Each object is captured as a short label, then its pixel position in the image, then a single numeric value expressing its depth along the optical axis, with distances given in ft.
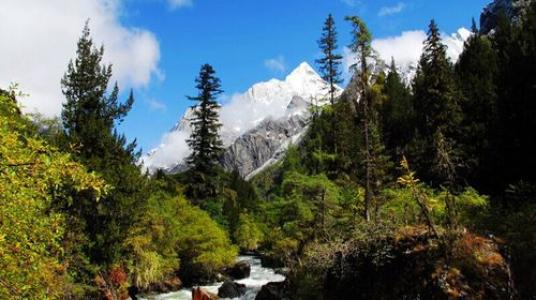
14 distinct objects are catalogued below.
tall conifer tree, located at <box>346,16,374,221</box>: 69.62
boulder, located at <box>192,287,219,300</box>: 78.25
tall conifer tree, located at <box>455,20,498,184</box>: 106.93
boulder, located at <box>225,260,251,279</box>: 130.72
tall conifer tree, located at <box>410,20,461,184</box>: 117.80
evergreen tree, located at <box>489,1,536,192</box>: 49.83
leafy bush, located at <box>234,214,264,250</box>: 189.98
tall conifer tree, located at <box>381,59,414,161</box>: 155.22
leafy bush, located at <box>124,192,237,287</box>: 93.93
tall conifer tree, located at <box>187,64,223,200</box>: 150.20
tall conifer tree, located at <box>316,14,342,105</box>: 127.34
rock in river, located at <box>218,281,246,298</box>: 92.22
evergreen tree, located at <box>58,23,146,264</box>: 66.69
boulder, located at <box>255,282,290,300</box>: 68.67
